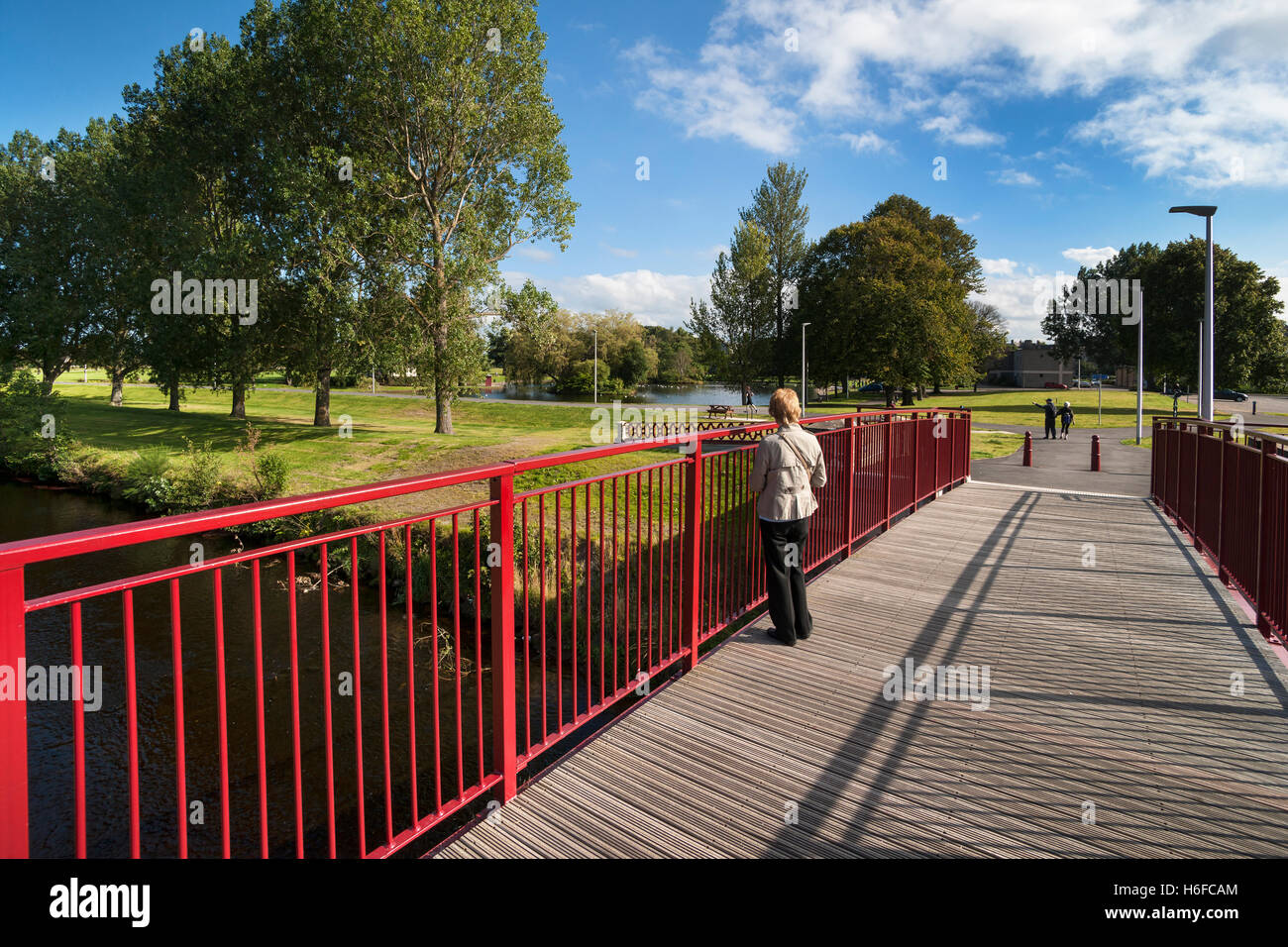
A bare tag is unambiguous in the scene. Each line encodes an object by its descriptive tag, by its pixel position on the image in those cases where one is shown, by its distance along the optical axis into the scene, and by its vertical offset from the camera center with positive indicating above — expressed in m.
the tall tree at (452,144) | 23.86 +10.44
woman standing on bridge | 4.69 -0.39
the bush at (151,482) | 19.58 -1.39
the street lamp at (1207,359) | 15.62 +1.68
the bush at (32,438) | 23.59 -0.19
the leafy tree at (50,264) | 29.33 +6.99
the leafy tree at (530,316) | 26.09 +4.25
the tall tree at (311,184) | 23.92 +8.36
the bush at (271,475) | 18.12 -1.09
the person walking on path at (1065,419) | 31.87 +0.58
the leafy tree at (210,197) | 25.66 +9.44
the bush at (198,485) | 19.05 -1.43
